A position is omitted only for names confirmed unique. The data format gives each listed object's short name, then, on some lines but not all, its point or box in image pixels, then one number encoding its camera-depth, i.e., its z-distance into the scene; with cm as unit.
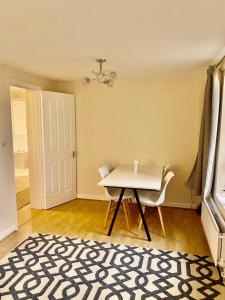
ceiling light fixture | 269
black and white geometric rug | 207
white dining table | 290
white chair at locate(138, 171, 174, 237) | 311
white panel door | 392
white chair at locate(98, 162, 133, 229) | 328
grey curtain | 279
